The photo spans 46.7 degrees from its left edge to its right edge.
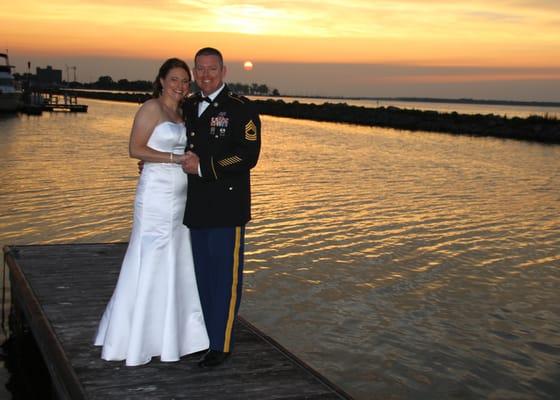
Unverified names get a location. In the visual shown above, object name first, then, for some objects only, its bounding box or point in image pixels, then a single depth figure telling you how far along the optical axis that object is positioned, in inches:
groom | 196.1
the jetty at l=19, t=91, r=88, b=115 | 3053.6
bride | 200.8
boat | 2514.3
